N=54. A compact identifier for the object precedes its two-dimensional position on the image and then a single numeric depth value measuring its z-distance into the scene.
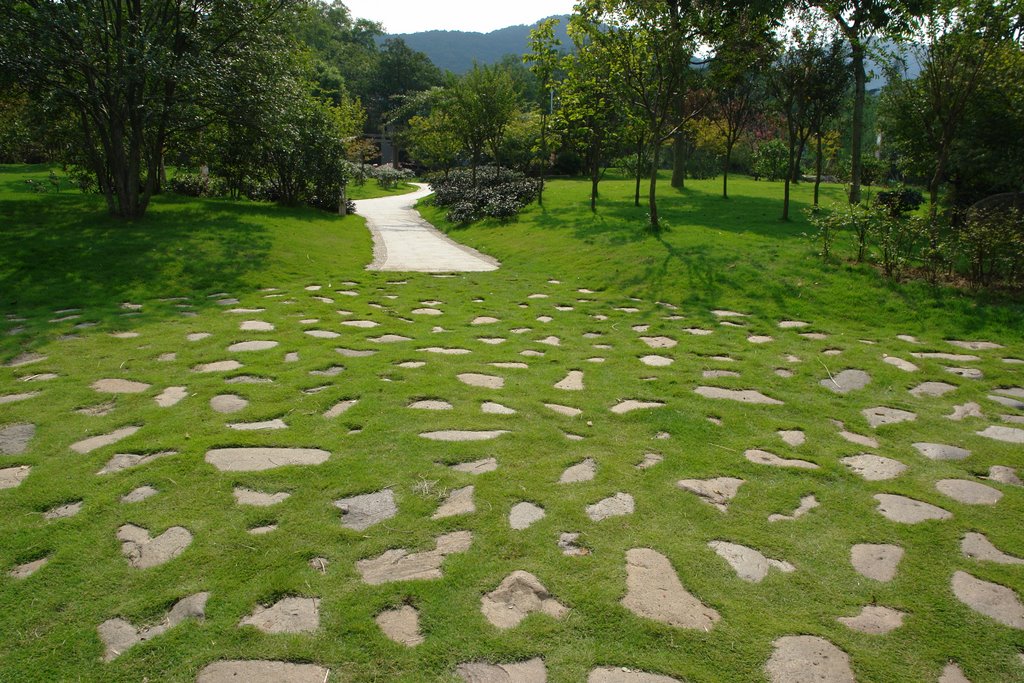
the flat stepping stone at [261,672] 2.21
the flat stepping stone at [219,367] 5.55
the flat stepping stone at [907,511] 3.40
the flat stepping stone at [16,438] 3.88
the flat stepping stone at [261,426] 4.25
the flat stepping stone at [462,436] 4.17
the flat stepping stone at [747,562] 2.90
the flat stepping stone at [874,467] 3.90
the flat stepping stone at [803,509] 3.37
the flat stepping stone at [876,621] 2.55
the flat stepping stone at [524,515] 3.21
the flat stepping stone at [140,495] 3.34
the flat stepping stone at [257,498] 3.33
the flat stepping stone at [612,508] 3.34
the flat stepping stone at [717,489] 3.52
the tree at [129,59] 12.82
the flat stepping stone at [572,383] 5.36
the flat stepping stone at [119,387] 4.98
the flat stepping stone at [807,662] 2.29
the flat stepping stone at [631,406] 4.86
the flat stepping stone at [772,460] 4.01
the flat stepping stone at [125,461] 3.67
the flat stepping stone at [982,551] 3.03
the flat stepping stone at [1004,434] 4.48
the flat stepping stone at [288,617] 2.46
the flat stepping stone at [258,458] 3.72
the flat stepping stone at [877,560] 2.92
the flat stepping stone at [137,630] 2.35
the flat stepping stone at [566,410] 4.75
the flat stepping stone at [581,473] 3.71
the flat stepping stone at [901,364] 6.14
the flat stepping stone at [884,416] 4.82
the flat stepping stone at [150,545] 2.86
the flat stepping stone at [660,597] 2.57
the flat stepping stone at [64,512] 3.17
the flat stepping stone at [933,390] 5.48
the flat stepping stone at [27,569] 2.73
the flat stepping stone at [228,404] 4.59
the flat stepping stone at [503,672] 2.24
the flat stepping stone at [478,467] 3.74
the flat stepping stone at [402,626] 2.41
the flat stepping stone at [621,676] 2.25
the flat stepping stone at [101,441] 3.92
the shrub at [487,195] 20.98
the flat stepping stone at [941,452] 4.20
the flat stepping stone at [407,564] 2.78
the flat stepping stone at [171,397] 4.71
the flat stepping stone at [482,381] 5.27
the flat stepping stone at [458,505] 3.29
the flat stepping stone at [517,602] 2.54
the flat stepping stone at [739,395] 5.19
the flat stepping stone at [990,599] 2.63
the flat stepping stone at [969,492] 3.61
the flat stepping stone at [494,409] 4.67
